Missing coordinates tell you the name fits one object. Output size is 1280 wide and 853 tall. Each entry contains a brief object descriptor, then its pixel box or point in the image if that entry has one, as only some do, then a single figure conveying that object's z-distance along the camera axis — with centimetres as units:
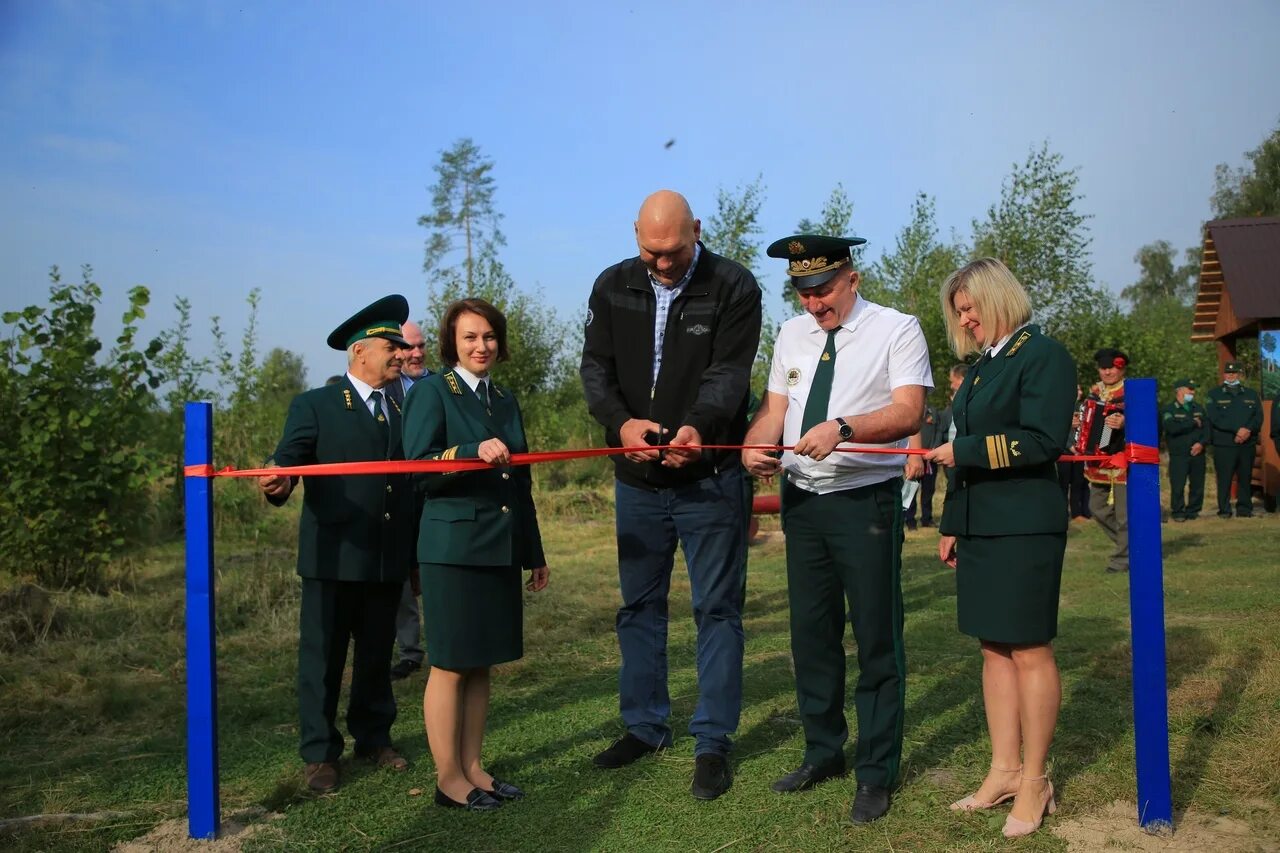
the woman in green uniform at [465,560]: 423
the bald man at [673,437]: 457
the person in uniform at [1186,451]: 1602
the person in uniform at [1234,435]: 1605
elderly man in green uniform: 467
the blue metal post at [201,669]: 388
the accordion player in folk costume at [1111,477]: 970
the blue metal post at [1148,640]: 371
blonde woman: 380
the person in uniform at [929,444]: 1456
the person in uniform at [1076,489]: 1409
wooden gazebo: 1748
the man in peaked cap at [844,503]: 418
